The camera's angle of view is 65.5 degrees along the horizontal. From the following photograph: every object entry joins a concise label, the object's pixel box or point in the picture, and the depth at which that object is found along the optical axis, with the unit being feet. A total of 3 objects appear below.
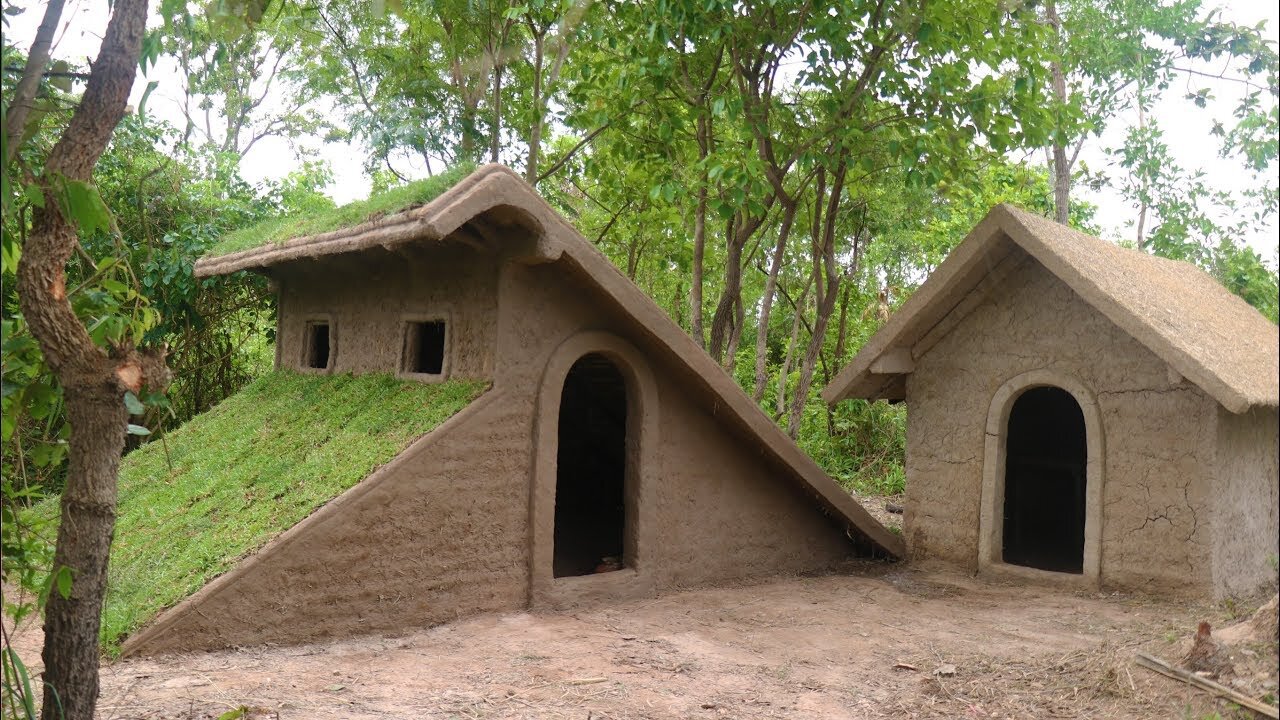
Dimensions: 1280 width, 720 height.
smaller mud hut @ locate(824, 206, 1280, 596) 24.73
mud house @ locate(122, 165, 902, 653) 21.31
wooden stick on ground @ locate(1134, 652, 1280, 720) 13.94
